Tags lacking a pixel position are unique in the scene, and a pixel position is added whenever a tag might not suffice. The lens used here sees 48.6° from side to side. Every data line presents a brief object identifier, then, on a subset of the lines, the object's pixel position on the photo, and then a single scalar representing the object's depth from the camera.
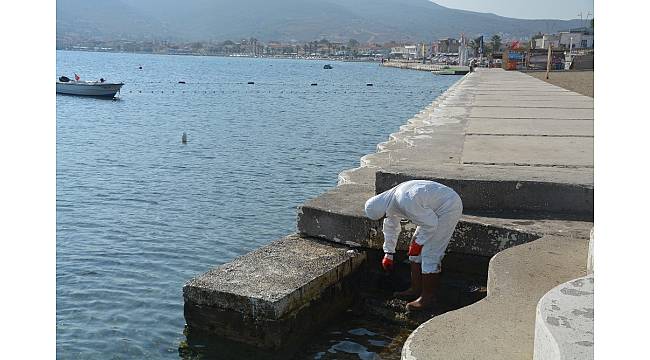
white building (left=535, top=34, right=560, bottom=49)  119.31
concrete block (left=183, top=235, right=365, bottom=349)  5.75
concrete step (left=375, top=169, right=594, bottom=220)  6.70
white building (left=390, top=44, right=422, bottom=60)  182.66
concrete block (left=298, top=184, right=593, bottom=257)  6.29
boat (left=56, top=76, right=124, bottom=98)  42.78
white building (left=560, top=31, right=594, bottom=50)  107.64
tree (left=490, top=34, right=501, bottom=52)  136.88
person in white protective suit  5.99
